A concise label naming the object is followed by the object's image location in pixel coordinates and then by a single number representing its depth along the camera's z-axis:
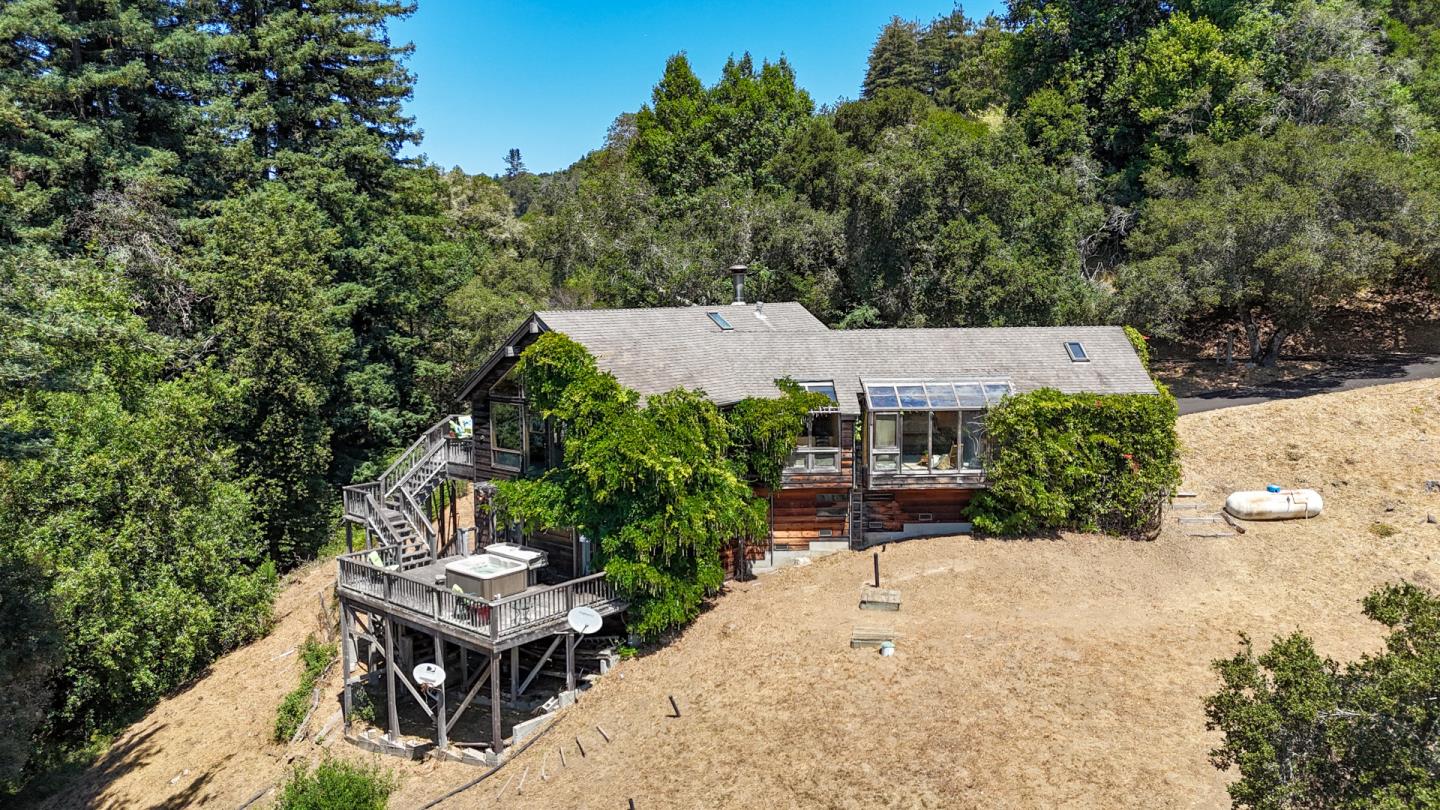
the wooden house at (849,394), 20.67
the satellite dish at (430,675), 16.66
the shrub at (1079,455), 20.62
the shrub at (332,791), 14.16
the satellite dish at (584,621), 16.95
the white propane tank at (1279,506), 22.11
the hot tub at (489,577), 17.77
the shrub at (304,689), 19.92
